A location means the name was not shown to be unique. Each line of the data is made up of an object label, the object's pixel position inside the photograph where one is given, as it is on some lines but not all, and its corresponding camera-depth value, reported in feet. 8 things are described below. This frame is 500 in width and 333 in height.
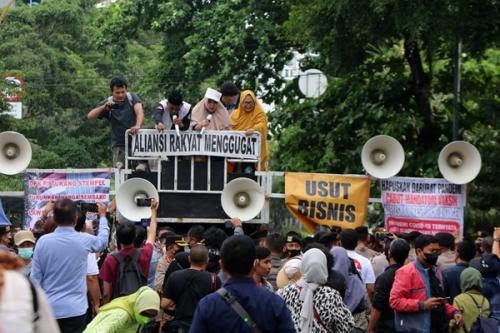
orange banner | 54.49
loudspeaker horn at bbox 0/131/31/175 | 55.83
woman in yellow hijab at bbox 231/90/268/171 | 53.36
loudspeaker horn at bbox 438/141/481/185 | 55.31
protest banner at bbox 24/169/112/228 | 55.57
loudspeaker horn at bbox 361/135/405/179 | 55.65
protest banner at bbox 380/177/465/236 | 54.95
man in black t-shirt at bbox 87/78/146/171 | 52.60
